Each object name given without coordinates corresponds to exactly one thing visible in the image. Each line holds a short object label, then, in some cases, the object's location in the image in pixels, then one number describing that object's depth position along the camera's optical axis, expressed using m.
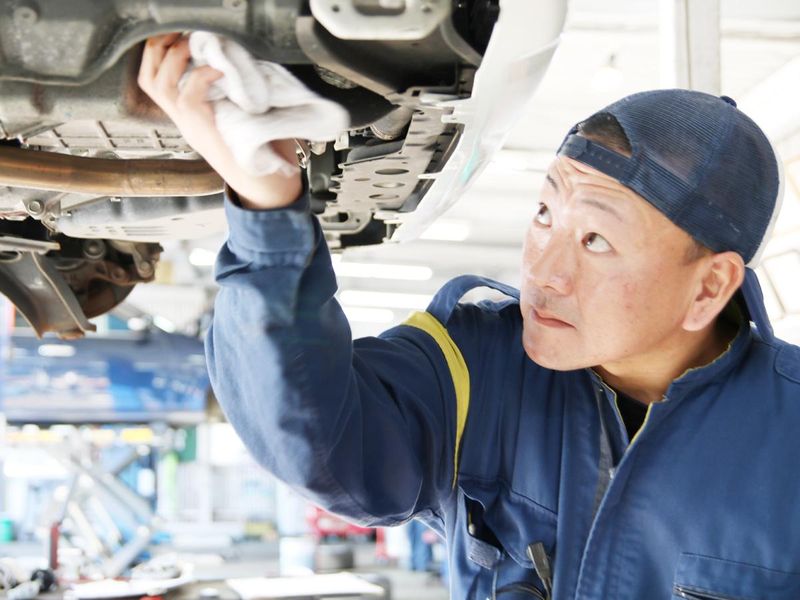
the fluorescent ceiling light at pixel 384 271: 9.42
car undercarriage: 1.05
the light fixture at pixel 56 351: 7.81
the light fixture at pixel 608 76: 4.57
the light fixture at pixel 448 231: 8.12
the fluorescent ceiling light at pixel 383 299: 10.89
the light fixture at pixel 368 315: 11.86
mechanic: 1.33
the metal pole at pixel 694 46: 2.60
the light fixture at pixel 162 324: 8.36
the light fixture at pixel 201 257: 8.65
